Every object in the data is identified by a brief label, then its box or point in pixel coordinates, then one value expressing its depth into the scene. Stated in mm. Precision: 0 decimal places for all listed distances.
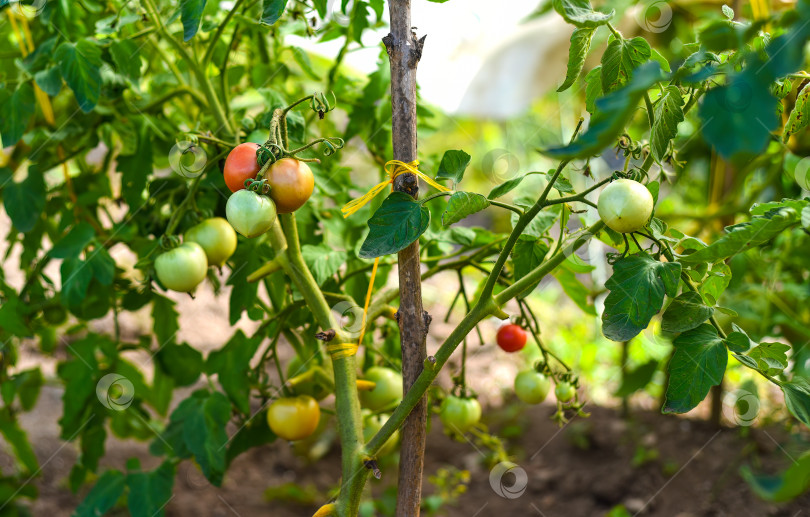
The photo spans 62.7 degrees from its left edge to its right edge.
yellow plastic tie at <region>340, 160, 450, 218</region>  660
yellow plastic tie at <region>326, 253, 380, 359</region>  732
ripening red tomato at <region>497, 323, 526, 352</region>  864
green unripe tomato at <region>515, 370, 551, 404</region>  863
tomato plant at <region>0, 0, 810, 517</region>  581
